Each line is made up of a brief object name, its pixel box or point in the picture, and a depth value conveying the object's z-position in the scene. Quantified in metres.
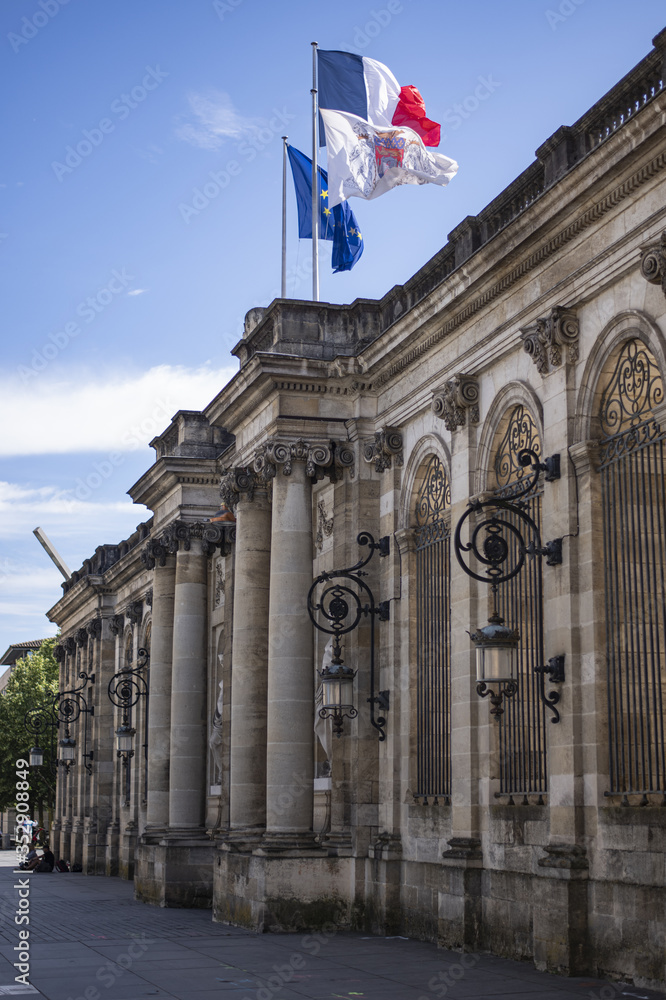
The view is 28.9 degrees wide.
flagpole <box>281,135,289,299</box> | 26.69
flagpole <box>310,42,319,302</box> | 25.17
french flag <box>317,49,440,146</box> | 23.42
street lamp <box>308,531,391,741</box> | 21.30
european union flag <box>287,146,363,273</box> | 26.97
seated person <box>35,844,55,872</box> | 49.62
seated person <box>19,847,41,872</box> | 48.55
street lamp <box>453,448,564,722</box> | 16.55
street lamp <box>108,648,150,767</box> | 36.09
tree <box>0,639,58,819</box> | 73.31
